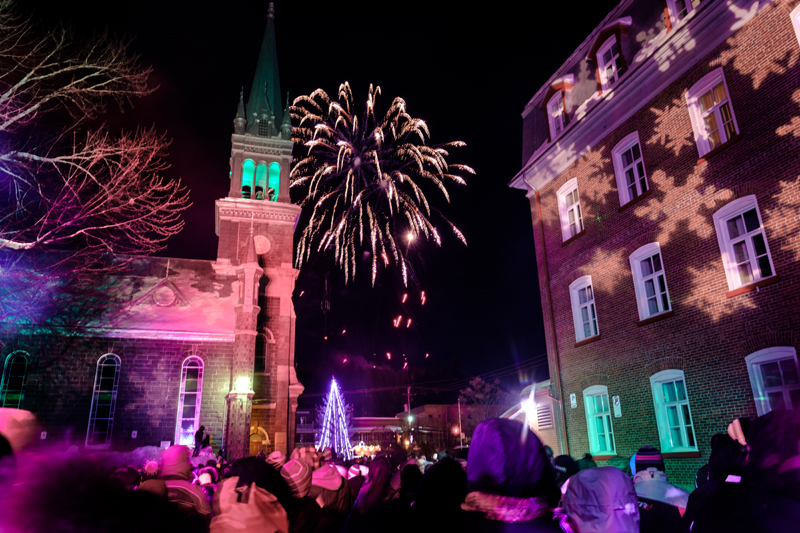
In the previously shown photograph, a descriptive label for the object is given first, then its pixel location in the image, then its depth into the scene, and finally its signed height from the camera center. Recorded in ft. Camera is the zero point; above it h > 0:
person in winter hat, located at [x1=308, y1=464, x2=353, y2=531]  16.71 -2.14
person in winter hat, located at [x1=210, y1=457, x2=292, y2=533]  10.20 -1.44
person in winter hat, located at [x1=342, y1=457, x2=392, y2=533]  13.88 -2.14
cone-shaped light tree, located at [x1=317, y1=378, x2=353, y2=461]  112.88 -0.42
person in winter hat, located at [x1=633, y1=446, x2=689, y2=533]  14.14 -2.35
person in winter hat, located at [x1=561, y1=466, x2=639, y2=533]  9.53 -1.52
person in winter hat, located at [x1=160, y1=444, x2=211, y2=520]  12.23 -1.48
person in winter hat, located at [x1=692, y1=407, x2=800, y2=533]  9.14 -1.39
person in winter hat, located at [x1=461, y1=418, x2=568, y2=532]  8.48 -1.04
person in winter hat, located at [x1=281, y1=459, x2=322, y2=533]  13.71 -1.89
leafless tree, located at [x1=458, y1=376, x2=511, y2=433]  218.18 +11.02
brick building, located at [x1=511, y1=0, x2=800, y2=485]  34.76 +15.35
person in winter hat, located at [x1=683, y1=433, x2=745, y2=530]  10.64 -1.71
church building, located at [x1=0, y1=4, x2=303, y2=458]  73.67 +13.32
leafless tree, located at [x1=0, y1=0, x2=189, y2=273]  40.16 +22.91
